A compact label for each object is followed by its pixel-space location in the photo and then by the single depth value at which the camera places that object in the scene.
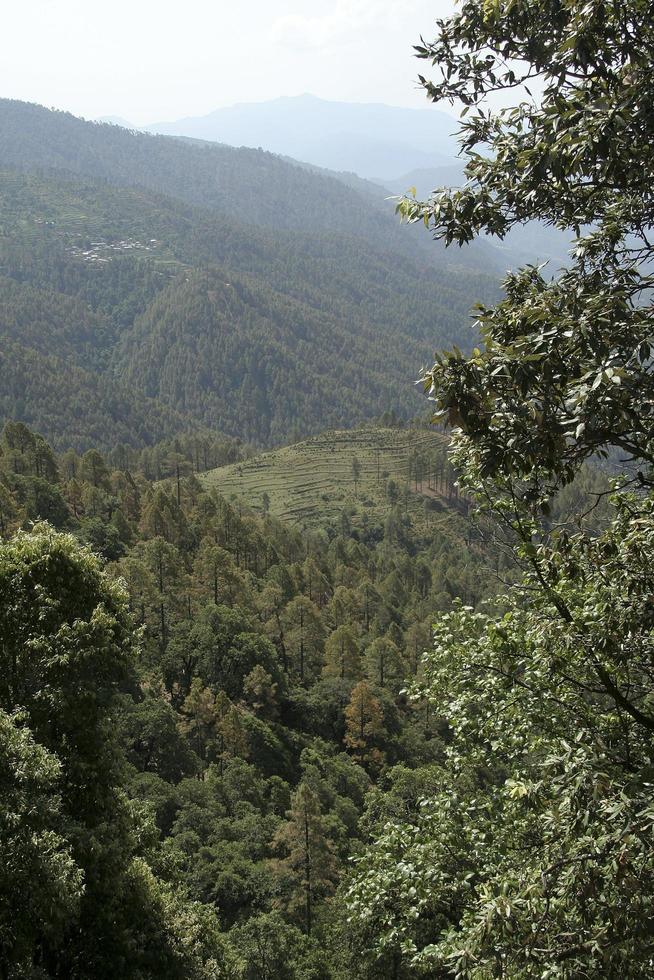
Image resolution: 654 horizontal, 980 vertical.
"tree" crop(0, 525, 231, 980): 12.81
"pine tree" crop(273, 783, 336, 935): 38.56
